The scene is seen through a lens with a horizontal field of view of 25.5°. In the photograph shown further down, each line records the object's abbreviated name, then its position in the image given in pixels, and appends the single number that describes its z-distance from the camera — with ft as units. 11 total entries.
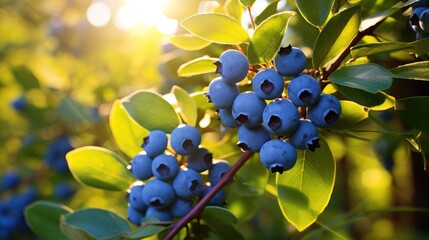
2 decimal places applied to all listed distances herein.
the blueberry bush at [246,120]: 1.26
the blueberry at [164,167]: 1.41
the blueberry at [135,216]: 1.47
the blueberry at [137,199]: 1.45
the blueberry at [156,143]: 1.41
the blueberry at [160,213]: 1.43
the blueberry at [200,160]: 1.43
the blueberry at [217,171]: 1.44
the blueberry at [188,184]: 1.41
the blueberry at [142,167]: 1.43
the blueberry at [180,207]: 1.43
